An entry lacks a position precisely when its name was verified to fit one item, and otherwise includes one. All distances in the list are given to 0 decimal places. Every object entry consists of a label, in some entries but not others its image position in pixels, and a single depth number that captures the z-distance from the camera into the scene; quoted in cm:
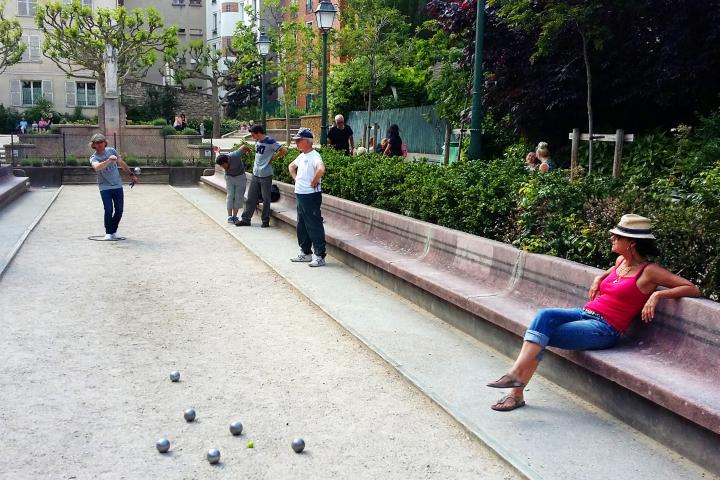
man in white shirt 1059
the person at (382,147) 2203
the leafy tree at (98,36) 4641
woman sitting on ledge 518
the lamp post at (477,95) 1125
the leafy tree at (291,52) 3928
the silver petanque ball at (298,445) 460
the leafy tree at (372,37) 3460
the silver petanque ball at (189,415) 507
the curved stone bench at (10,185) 1804
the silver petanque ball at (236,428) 485
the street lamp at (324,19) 1753
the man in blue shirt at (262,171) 1438
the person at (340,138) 1828
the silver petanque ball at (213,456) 442
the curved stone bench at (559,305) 458
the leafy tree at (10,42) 5356
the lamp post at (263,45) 2630
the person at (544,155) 1373
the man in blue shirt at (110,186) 1292
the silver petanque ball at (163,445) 456
